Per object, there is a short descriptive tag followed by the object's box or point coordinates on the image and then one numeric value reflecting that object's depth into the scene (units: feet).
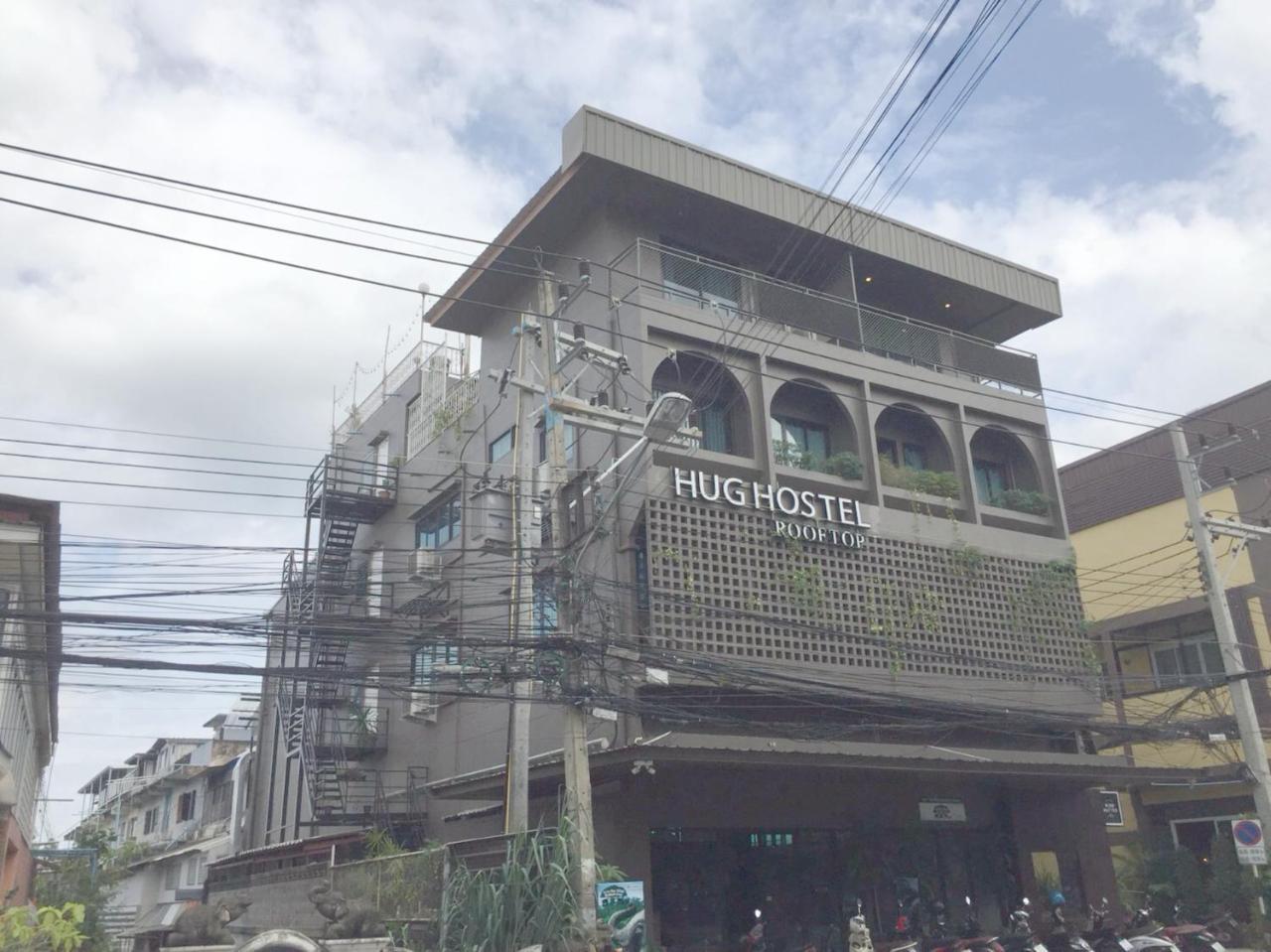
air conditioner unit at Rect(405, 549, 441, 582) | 77.77
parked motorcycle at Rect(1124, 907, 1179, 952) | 54.29
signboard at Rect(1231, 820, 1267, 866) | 60.03
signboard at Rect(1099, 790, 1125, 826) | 78.23
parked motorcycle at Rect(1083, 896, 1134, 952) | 57.29
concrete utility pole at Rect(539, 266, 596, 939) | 44.73
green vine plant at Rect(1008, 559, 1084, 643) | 78.38
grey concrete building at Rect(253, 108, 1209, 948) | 63.62
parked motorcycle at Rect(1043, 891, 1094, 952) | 55.57
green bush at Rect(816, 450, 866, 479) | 76.85
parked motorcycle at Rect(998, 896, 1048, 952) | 56.22
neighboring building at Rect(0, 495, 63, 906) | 47.98
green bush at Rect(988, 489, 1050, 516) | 85.71
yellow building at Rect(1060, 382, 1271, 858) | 93.09
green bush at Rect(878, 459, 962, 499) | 80.07
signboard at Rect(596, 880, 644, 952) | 46.09
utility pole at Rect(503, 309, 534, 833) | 49.19
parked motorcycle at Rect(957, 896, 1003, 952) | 54.54
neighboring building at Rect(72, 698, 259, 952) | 117.55
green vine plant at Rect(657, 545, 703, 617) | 64.59
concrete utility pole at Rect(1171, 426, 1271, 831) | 61.41
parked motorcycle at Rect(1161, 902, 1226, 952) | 57.16
